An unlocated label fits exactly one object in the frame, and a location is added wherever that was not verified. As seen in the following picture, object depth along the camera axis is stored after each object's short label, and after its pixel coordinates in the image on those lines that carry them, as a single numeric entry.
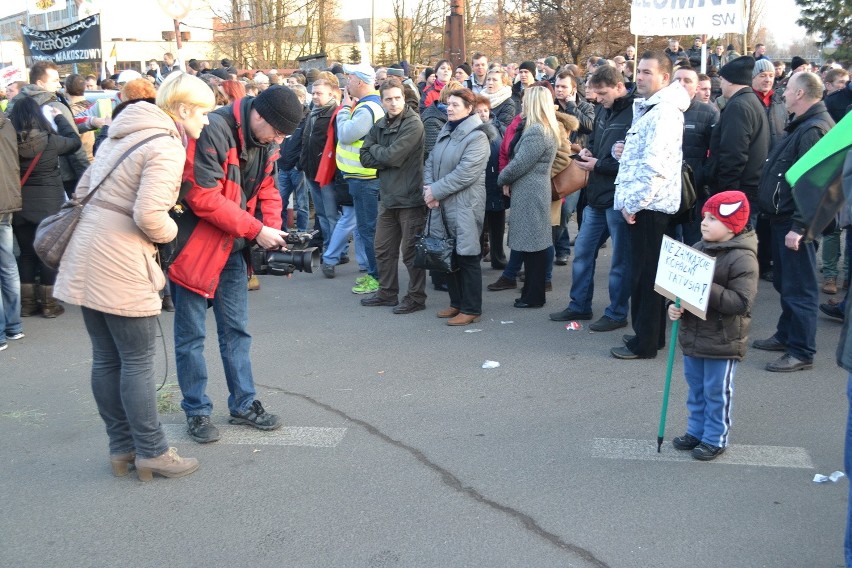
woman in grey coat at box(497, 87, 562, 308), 7.29
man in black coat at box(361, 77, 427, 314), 7.53
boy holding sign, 4.37
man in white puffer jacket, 5.82
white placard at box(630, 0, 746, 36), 11.41
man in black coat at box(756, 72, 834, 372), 5.86
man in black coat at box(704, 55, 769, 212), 6.74
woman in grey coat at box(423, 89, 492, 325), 7.17
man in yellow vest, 8.30
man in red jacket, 4.39
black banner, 15.14
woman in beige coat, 3.99
